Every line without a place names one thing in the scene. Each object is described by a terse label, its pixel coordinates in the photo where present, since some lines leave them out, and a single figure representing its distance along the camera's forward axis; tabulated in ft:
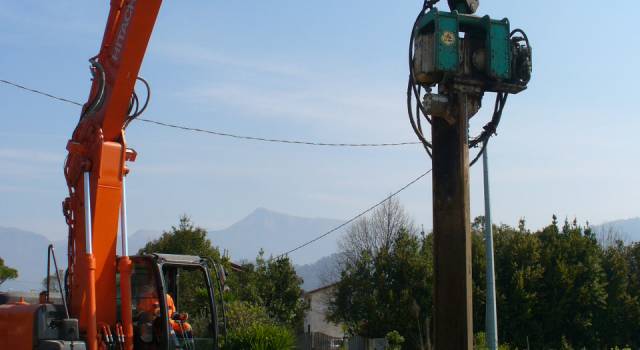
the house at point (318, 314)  219.47
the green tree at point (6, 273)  177.17
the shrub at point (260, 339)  65.36
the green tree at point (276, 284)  123.13
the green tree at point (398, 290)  112.16
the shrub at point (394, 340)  72.69
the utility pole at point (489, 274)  57.77
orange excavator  32.86
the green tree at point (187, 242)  124.47
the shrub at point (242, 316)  76.46
